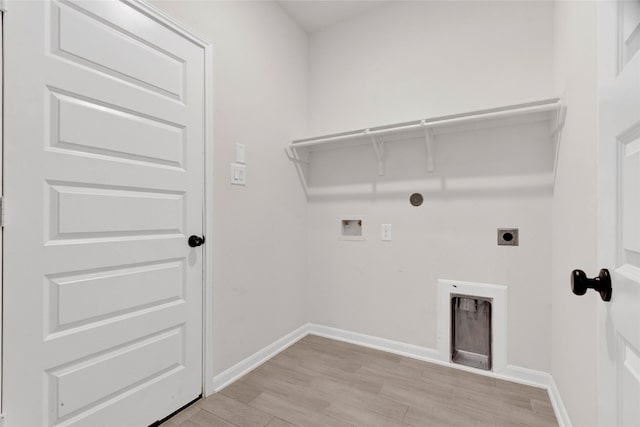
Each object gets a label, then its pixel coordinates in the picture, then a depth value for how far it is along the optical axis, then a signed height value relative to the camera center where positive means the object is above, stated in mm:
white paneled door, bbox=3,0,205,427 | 1061 +6
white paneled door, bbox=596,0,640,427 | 518 +14
